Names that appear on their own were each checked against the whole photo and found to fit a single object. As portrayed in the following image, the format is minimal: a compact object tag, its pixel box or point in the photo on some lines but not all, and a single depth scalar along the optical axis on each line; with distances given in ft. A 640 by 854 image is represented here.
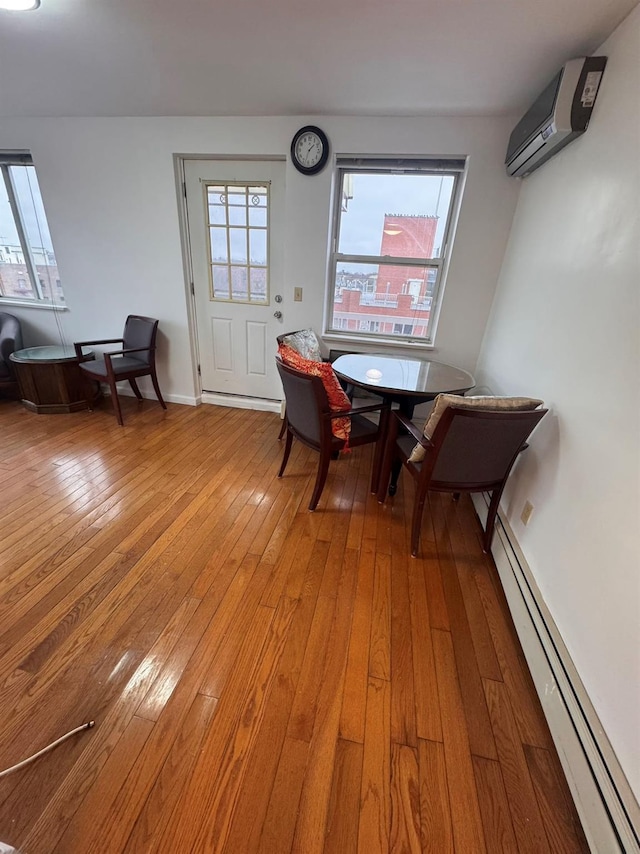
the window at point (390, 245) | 8.29
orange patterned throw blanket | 5.85
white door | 9.01
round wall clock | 7.93
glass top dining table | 6.28
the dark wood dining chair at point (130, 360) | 9.40
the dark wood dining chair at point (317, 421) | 5.82
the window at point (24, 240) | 10.32
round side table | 9.66
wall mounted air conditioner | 4.74
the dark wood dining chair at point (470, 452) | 4.65
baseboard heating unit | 2.67
